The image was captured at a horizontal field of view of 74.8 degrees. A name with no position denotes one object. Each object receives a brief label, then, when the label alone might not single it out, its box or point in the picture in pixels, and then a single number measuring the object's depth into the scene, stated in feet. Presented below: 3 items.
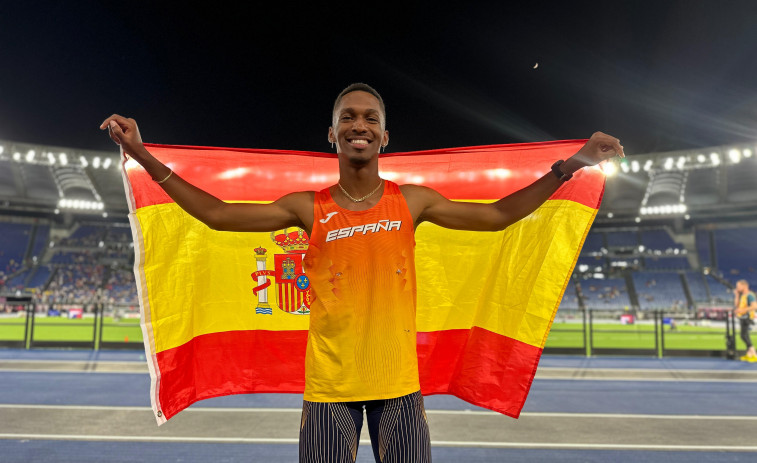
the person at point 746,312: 43.55
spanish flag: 9.80
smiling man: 6.89
